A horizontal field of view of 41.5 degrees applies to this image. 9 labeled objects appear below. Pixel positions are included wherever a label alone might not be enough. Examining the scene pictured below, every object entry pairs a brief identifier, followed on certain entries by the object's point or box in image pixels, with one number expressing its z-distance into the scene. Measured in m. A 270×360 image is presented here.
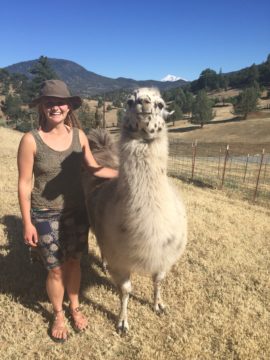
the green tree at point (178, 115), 56.83
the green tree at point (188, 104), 67.69
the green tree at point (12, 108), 61.41
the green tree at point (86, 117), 31.56
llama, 2.60
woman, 2.95
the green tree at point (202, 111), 56.38
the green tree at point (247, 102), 55.61
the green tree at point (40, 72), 57.38
